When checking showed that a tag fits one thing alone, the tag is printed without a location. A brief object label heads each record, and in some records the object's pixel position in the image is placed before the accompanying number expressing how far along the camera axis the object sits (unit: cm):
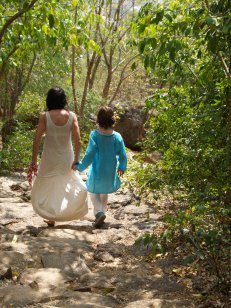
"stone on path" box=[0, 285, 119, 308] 319
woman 568
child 637
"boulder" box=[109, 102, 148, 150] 1894
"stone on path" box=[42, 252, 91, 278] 422
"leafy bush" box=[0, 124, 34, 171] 1067
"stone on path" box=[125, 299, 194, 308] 315
